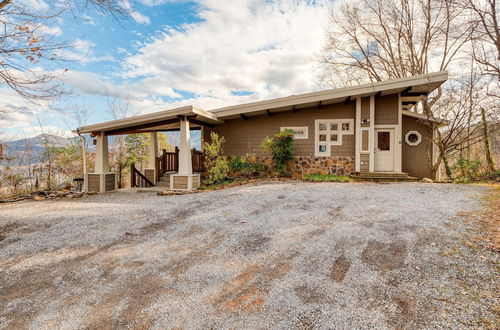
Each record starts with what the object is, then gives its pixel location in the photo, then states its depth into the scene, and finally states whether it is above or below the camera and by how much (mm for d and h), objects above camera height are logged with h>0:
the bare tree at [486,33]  7742 +4157
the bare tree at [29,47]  5219 +2475
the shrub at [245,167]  9117 -305
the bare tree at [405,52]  8781 +5597
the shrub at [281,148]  8773 +404
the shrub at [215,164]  8569 -173
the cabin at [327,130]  8094 +1090
